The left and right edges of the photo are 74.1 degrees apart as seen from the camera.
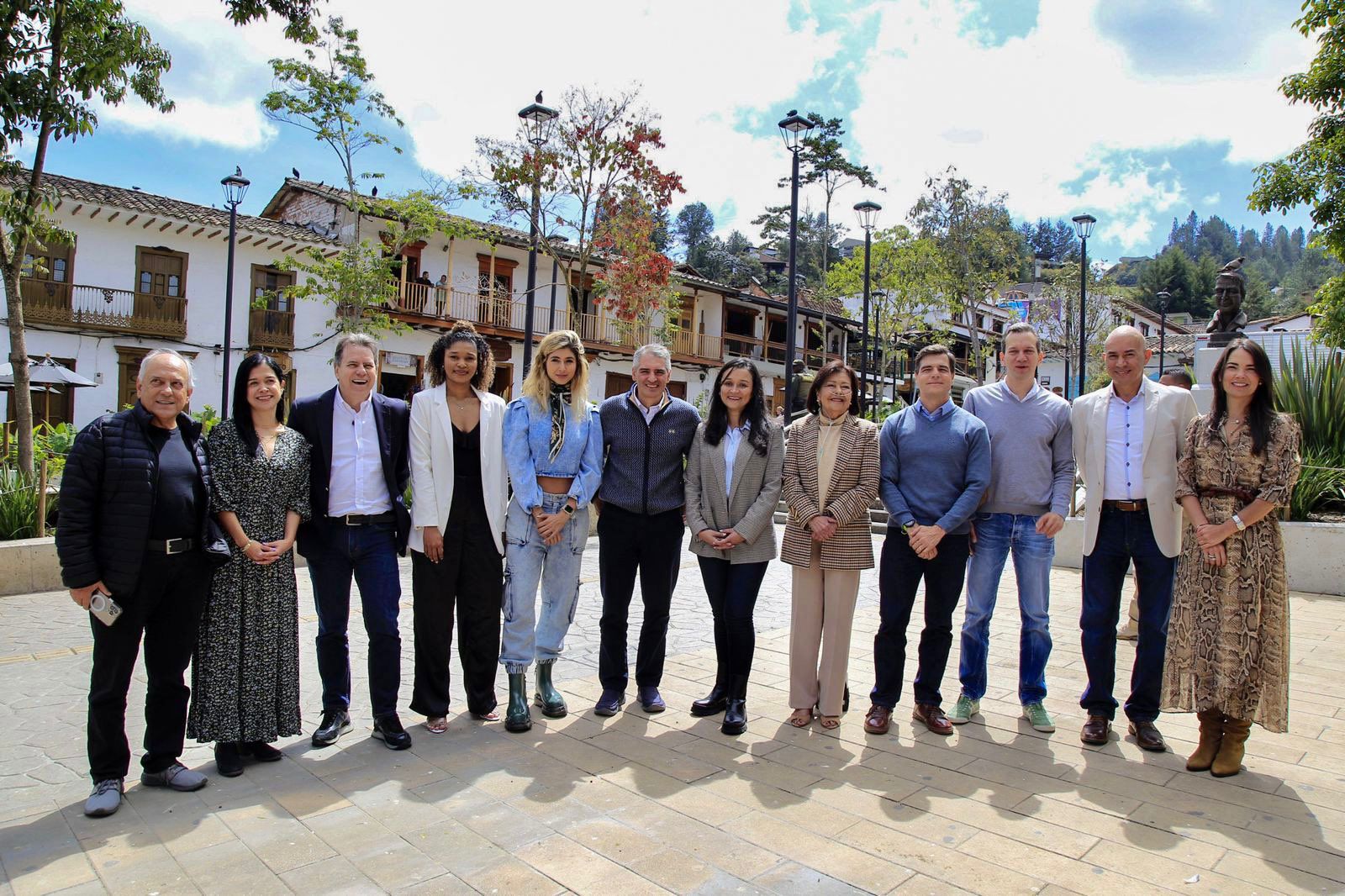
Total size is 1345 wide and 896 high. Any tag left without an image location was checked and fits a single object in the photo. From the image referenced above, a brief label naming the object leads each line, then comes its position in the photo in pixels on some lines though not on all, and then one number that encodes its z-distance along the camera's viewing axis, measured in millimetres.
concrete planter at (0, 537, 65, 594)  7484
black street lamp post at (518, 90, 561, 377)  12734
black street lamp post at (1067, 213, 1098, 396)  21656
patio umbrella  17094
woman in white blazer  4176
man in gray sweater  4348
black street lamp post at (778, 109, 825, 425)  11875
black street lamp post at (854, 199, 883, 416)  19625
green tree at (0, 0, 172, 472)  7598
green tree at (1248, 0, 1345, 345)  9492
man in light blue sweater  4227
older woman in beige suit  4277
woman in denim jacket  4344
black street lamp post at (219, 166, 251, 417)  16828
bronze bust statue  10770
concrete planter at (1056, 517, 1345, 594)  8219
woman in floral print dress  3633
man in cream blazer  4102
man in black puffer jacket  3227
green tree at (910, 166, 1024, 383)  27484
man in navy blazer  3990
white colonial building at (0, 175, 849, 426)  21062
